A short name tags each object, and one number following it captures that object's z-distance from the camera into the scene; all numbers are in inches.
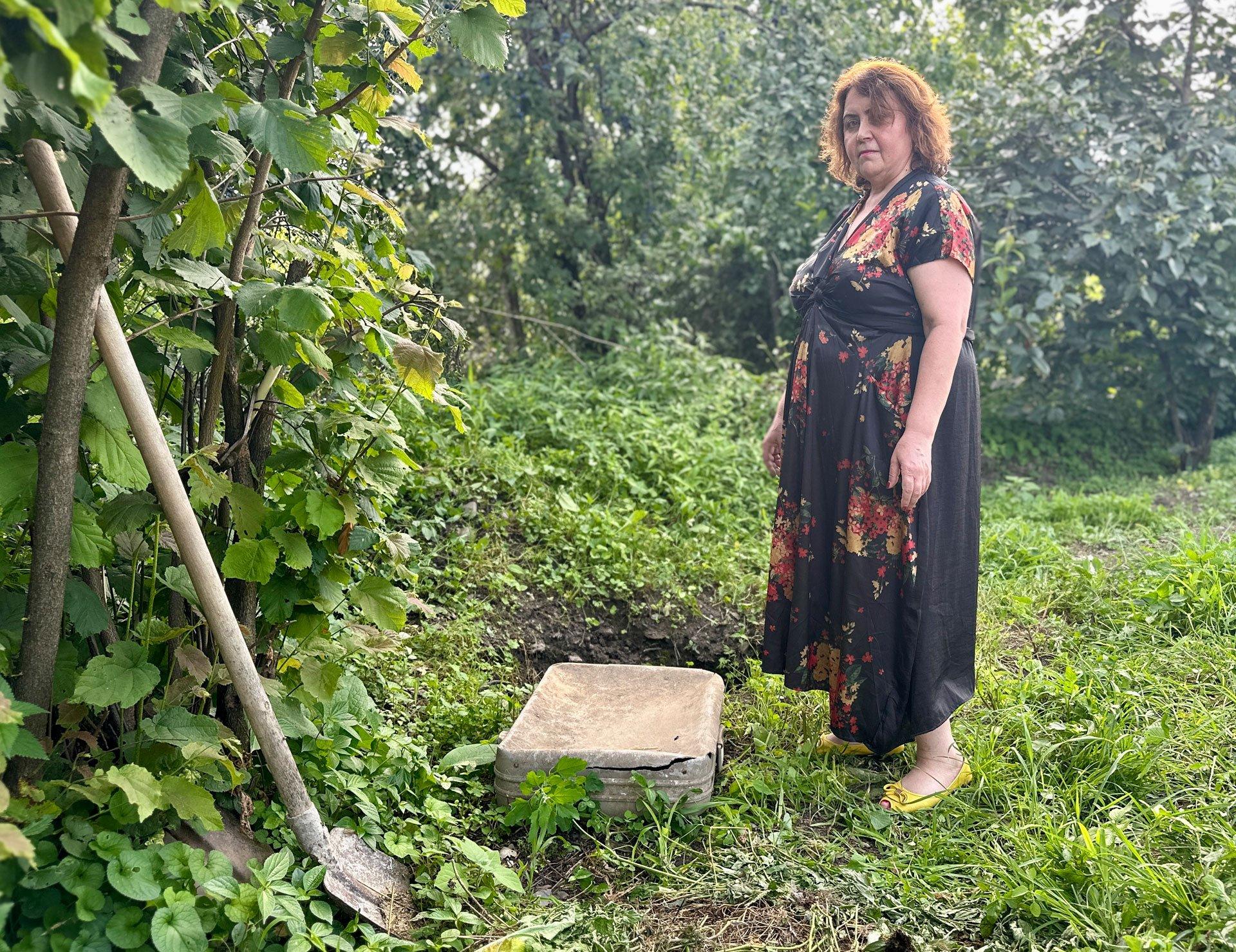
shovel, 64.8
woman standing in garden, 96.6
